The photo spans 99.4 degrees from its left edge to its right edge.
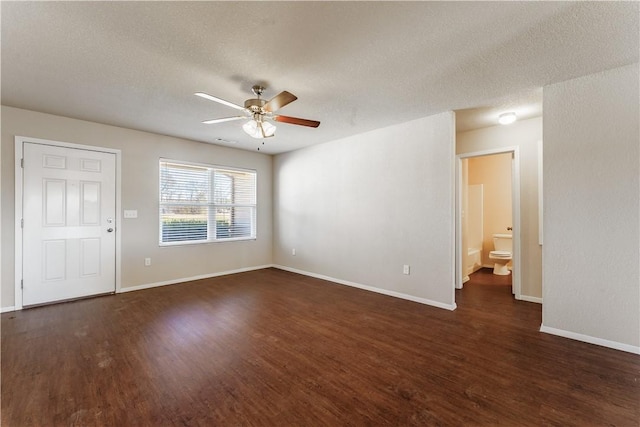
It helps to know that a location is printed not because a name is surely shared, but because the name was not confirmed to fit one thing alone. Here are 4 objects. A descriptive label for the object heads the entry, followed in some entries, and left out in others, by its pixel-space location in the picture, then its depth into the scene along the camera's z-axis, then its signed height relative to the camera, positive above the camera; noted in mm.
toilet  5077 -743
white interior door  3477 -124
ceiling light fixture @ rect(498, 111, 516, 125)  3479 +1251
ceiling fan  2588 +985
